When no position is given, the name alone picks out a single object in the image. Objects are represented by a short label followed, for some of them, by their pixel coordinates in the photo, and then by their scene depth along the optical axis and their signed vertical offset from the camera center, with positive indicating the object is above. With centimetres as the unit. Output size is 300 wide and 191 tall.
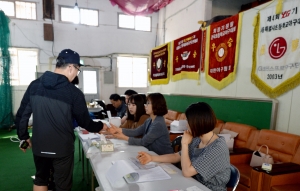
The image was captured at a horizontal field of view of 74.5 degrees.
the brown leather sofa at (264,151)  171 -76
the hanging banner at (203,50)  373 +60
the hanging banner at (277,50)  225 +41
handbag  201 -78
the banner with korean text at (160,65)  514 +42
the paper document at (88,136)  206 -63
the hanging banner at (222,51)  304 +51
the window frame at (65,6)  618 +223
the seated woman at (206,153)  114 -43
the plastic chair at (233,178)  118 -58
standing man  143 -30
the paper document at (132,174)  109 -57
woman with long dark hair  237 -37
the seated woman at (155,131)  188 -51
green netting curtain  542 -6
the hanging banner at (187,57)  395 +52
